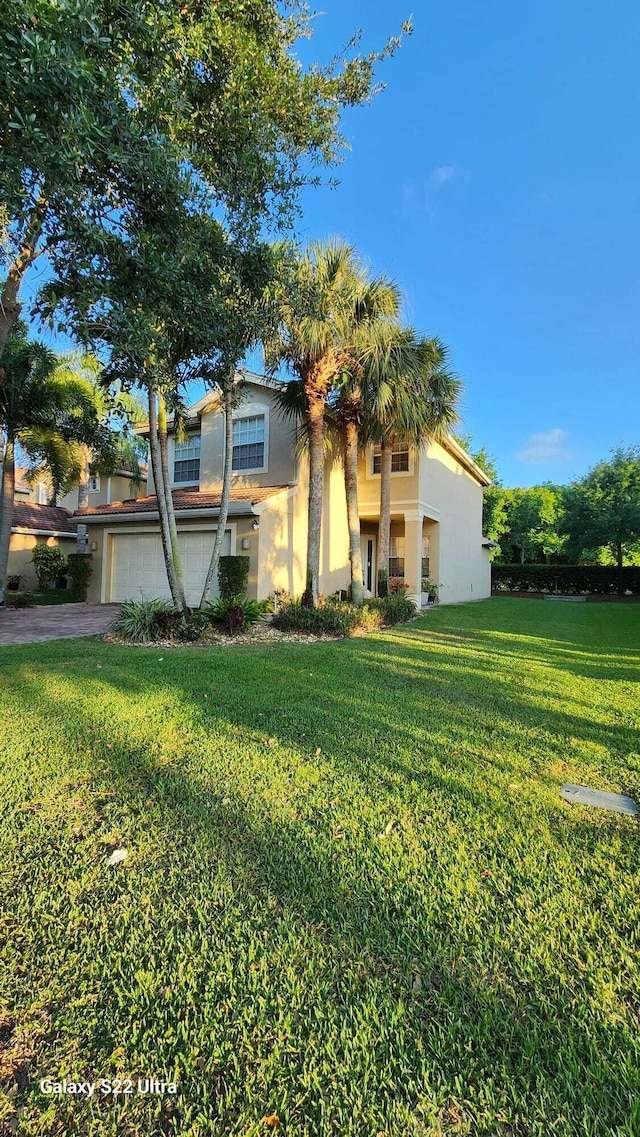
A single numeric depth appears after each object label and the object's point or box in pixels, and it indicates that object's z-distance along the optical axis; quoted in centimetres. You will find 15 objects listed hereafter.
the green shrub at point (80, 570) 1622
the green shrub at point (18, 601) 1638
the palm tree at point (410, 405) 1197
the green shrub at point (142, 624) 979
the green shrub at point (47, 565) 2081
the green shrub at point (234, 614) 1034
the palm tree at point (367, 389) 1149
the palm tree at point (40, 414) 1402
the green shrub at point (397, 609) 1302
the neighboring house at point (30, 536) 2166
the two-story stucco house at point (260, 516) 1323
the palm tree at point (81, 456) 1603
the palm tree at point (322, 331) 1016
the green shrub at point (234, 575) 1181
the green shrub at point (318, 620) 1100
